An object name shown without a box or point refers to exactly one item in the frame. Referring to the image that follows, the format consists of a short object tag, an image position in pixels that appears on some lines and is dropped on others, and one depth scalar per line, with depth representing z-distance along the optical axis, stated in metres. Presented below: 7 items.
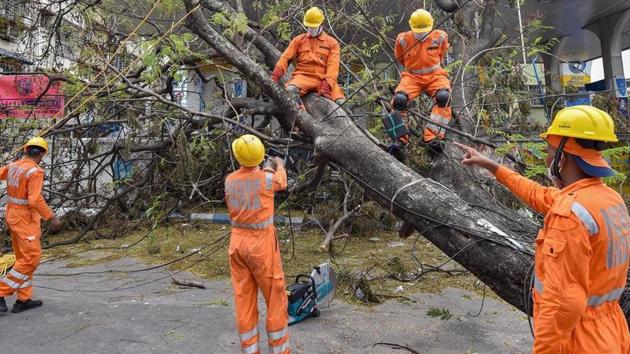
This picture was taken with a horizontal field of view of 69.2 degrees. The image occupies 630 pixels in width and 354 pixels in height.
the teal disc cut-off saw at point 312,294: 4.20
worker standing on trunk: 4.45
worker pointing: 1.69
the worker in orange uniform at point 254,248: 3.36
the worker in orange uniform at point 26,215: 4.67
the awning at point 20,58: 6.66
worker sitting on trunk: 5.02
